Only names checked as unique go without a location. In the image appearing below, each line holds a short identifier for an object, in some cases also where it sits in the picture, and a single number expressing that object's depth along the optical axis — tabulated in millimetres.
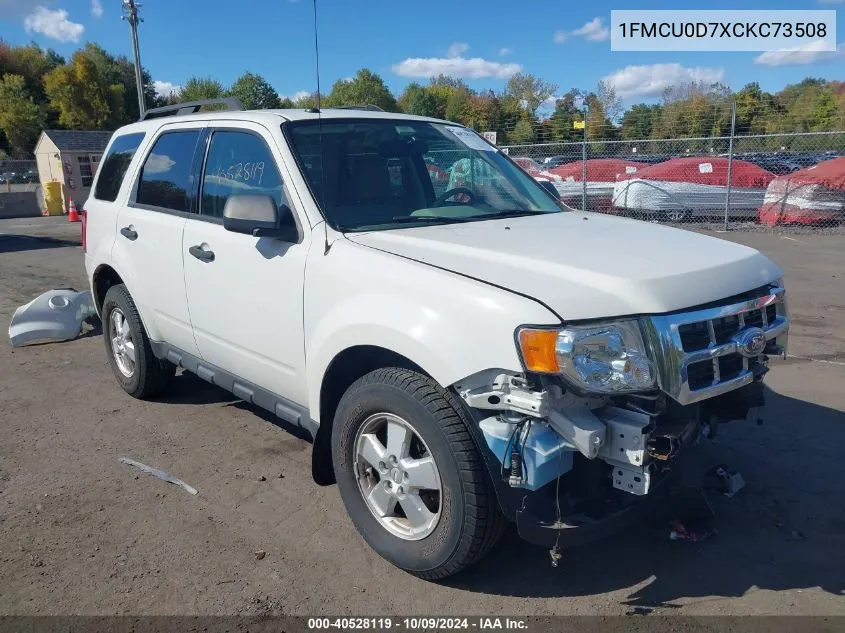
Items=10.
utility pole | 27319
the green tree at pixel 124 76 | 62125
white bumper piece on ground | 7125
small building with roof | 29250
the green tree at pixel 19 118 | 52250
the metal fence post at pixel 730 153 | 14156
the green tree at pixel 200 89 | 59547
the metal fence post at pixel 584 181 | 15664
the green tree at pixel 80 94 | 54750
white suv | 2607
